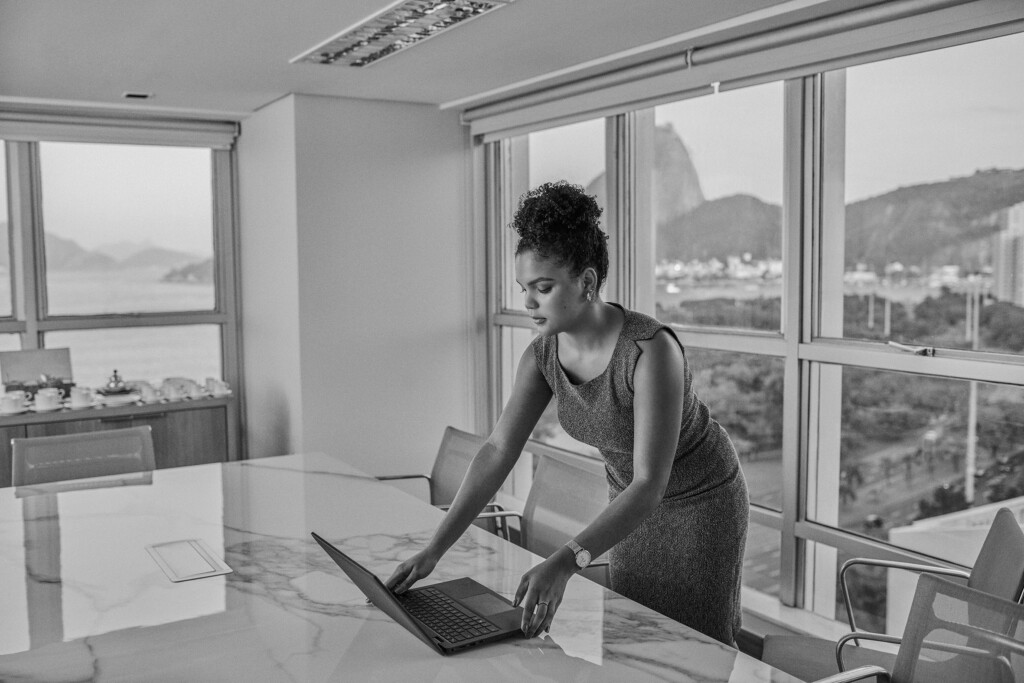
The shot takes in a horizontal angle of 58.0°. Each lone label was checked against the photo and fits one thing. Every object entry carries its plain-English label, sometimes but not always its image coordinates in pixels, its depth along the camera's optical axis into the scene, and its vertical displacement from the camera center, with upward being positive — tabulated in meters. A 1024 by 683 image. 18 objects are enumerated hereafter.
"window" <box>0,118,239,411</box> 5.11 +0.26
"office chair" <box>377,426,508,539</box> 3.11 -0.62
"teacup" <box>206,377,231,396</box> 5.05 -0.52
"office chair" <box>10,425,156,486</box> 3.15 -0.57
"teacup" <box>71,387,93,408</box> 4.67 -0.52
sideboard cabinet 4.50 -0.67
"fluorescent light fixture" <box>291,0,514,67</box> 3.10 +0.96
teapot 4.85 -0.48
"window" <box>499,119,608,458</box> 4.45 +0.58
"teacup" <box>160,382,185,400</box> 4.94 -0.53
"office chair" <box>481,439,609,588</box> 2.51 -0.62
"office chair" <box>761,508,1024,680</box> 1.86 -0.72
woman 1.81 -0.33
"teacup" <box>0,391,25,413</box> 4.51 -0.53
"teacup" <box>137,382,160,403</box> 4.87 -0.53
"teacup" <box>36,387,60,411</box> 4.60 -0.52
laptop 1.68 -0.63
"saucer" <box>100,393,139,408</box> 4.78 -0.55
